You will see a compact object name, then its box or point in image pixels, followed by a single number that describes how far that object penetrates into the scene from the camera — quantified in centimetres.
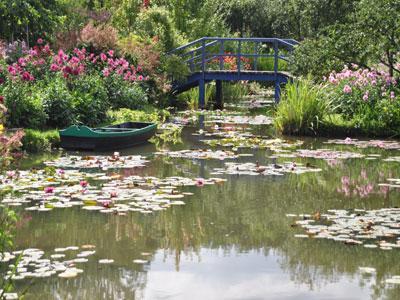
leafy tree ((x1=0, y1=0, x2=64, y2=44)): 2323
